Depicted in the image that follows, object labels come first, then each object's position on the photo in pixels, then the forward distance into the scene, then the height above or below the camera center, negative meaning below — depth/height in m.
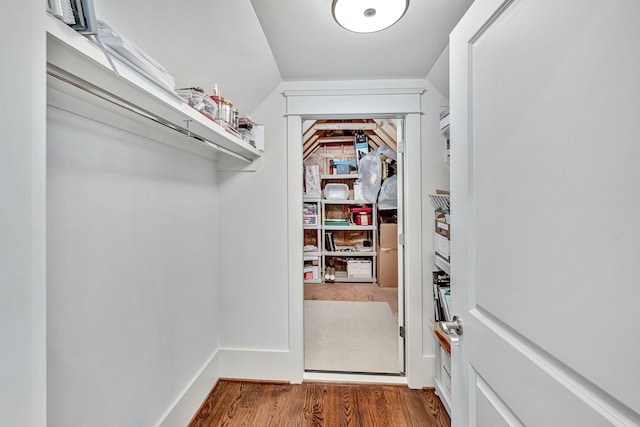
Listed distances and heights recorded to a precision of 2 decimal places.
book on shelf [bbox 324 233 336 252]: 4.41 -0.49
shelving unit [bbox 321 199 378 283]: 4.29 -0.45
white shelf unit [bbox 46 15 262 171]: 0.56 +0.34
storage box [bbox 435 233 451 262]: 1.63 -0.21
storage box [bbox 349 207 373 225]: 4.33 -0.05
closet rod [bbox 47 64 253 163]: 0.62 +0.32
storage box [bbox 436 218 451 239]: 1.61 -0.10
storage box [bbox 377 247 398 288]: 4.03 -0.80
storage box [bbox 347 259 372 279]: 4.31 -0.88
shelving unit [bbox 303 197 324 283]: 4.26 -0.51
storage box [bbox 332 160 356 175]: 4.37 +0.73
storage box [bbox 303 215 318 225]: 4.29 -0.12
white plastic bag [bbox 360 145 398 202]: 3.88 +0.59
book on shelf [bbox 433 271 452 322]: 1.67 -0.52
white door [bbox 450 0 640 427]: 0.43 +0.00
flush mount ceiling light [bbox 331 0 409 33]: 1.14 +0.86
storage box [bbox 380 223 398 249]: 4.01 -0.35
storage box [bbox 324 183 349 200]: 4.38 +0.33
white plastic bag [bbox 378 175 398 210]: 3.83 +0.26
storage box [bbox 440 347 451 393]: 1.66 -0.97
